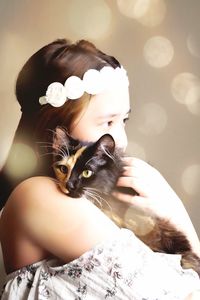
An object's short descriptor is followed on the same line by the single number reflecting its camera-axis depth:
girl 0.98
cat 1.05
